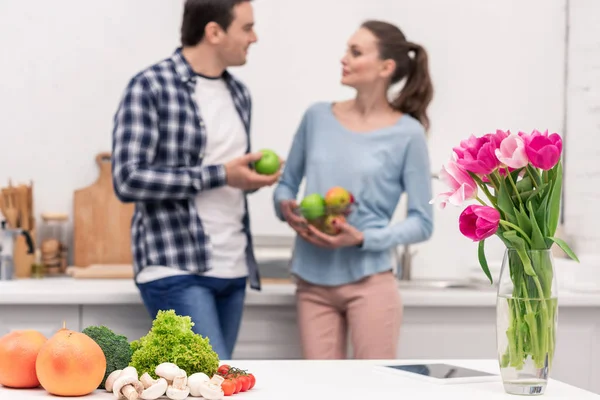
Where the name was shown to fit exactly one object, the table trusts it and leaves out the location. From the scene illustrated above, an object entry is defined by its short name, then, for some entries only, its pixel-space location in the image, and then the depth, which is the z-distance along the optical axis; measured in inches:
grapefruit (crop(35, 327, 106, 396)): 115.4
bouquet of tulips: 122.4
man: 161.9
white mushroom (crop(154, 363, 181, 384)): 116.3
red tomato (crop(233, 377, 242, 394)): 118.9
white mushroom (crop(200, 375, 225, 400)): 116.6
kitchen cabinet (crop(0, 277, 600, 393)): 175.7
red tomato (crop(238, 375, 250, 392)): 119.3
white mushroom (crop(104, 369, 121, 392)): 117.8
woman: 168.3
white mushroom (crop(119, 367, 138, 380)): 116.2
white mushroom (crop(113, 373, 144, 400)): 115.3
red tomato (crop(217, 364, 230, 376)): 120.2
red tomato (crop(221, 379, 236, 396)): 118.2
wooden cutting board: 193.5
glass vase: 122.6
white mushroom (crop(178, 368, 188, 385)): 116.3
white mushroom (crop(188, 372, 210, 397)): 117.0
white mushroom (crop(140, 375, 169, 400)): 115.3
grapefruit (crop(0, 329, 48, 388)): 117.8
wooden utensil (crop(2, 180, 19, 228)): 189.9
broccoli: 119.4
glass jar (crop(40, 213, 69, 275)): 192.7
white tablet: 125.9
